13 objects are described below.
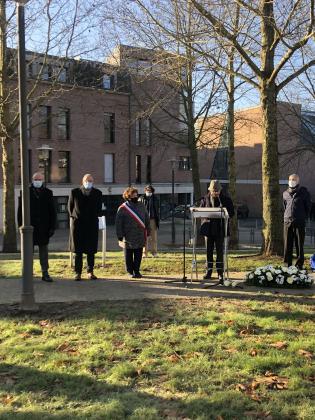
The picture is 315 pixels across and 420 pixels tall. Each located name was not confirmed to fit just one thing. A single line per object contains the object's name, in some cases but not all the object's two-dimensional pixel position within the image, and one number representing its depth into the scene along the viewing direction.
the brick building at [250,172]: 51.34
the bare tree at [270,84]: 10.68
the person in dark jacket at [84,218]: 8.67
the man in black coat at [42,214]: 8.50
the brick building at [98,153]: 38.31
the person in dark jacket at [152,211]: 12.95
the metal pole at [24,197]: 6.61
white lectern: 8.09
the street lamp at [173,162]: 24.50
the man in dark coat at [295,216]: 9.50
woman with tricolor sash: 9.06
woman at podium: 8.48
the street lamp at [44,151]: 28.03
